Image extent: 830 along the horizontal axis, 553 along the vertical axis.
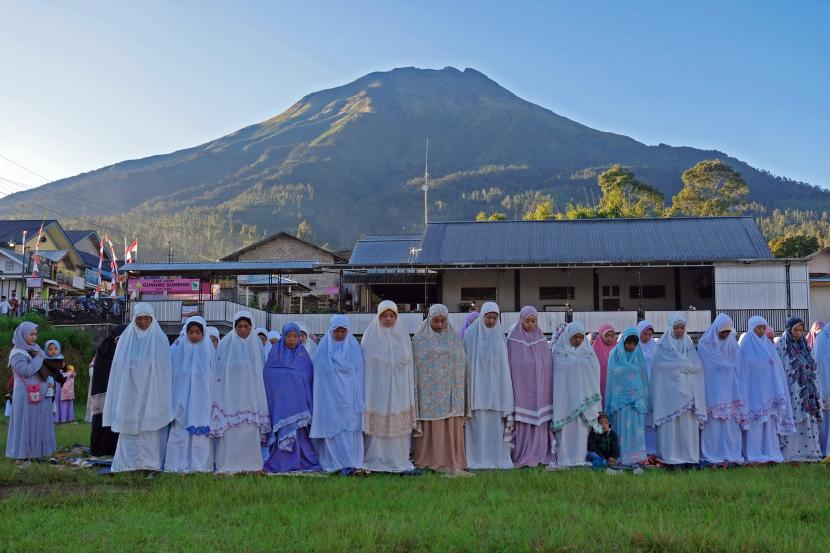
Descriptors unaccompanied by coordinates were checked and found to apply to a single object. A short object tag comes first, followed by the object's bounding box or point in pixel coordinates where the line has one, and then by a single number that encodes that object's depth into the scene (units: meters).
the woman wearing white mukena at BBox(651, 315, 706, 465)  7.55
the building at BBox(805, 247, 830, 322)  26.80
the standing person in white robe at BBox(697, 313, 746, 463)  7.71
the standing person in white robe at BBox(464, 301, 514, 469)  7.45
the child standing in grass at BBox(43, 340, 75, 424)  12.95
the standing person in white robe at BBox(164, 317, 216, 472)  7.02
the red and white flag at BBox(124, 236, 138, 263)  29.25
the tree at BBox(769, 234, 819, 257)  35.38
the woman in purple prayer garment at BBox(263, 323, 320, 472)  7.21
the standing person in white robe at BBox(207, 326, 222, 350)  8.33
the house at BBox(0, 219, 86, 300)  31.48
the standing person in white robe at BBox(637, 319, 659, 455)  7.74
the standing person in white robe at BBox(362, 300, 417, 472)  7.26
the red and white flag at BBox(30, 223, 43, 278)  30.05
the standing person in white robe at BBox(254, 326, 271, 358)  9.98
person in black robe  8.12
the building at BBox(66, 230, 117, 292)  40.94
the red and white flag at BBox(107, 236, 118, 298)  29.64
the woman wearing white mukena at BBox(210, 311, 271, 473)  7.09
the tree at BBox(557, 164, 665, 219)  42.94
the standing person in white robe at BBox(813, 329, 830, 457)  8.12
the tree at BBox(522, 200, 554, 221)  42.84
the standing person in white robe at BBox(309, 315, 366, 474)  7.23
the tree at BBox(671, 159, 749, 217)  44.66
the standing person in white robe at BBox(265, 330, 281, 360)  10.24
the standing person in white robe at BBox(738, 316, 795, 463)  7.76
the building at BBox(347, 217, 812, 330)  21.73
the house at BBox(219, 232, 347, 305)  35.84
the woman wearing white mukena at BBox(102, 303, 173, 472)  6.91
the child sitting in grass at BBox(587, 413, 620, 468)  7.43
